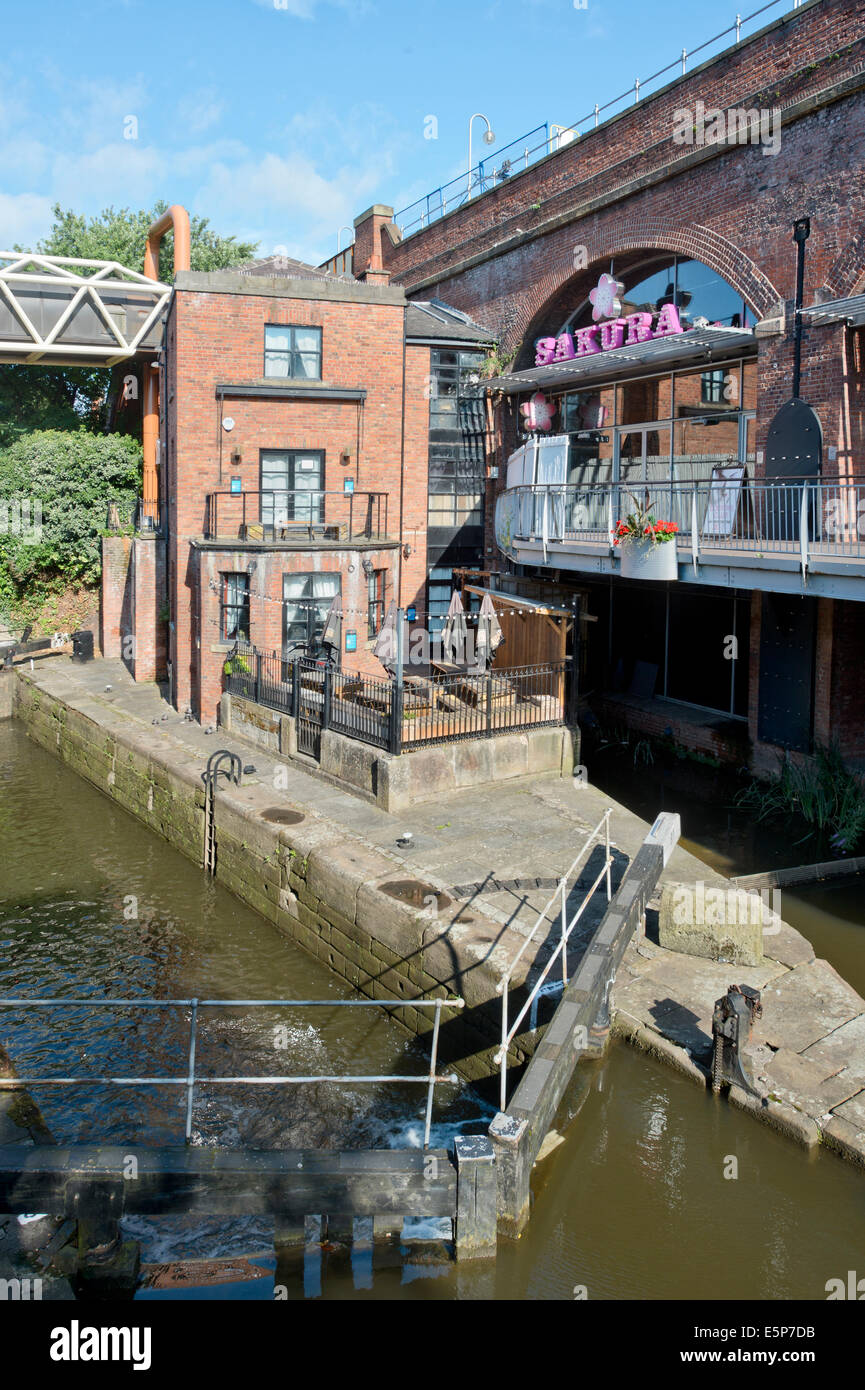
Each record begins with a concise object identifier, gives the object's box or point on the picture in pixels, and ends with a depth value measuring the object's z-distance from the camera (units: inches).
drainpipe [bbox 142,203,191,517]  1042.7
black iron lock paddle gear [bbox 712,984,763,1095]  303.9
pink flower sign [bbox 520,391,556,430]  877.8
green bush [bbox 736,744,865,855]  552.1
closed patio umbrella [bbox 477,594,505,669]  663.8
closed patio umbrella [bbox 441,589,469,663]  710.5
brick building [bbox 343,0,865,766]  553.3
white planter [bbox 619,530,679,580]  549.0
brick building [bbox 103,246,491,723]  764.6
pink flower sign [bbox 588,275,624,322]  761.6
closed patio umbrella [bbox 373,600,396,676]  617.9
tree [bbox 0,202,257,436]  1359.5
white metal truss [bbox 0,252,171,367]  980.6
